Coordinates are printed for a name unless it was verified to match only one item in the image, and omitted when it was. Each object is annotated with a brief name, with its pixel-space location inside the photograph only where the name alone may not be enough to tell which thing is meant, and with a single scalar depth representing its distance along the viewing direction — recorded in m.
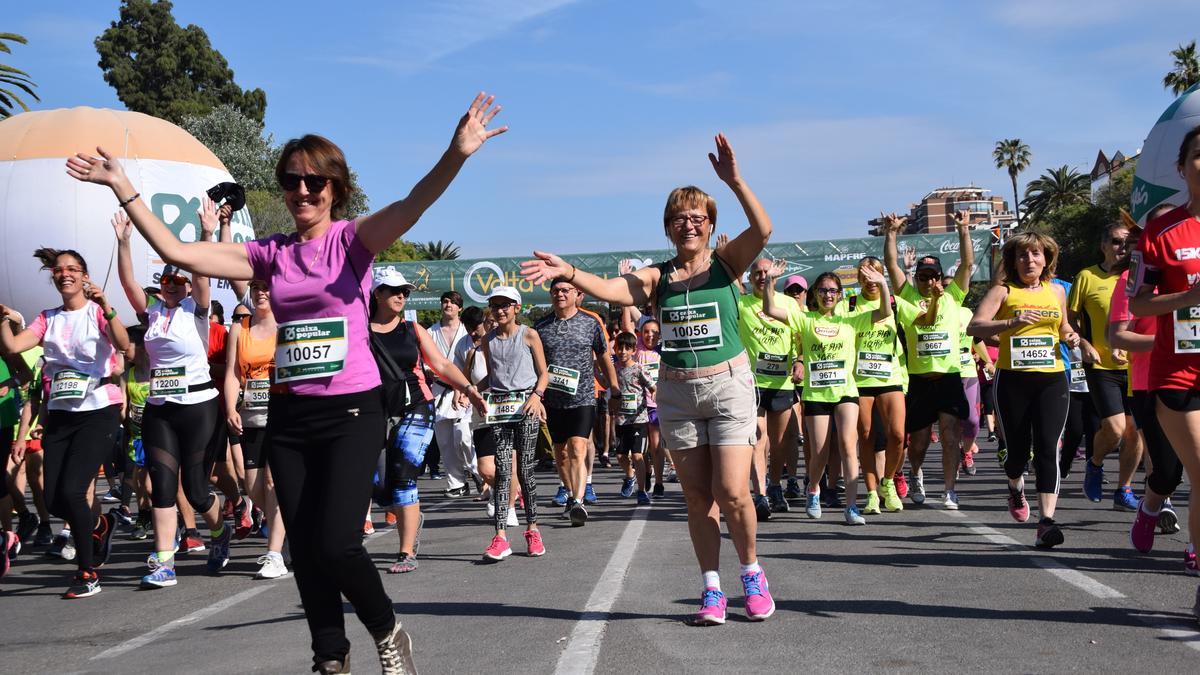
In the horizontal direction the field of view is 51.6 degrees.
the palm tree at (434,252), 105.75
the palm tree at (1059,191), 91.06
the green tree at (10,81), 41.22
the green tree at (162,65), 72.38
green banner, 38.66
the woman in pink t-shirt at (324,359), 4.53
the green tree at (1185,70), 57.97
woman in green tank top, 6.10
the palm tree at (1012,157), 109.56
